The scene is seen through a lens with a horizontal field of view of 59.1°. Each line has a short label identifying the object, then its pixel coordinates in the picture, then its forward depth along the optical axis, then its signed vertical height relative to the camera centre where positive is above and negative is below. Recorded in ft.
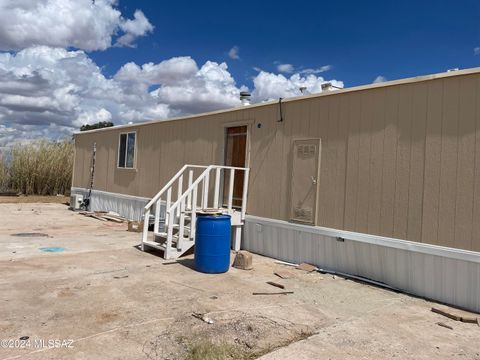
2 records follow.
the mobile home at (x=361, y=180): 15.88 +0.62
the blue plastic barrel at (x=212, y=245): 19.47 -2.73
